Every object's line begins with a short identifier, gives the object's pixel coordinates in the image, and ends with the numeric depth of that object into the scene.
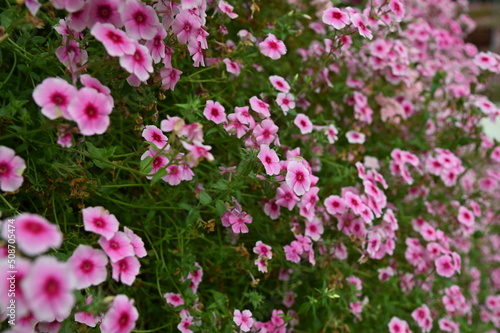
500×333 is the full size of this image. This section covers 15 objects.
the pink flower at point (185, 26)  0.43
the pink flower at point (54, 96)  0.35
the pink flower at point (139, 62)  0.37
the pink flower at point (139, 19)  0.37
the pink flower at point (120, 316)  0.36
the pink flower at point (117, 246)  0.36
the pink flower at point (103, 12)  0.37
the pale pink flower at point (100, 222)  0.37
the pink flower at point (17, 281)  0.30
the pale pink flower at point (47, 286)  0.29
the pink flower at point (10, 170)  0.36
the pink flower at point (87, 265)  0.35
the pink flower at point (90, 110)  0.35
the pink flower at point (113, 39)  0.36
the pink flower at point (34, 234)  0.30
